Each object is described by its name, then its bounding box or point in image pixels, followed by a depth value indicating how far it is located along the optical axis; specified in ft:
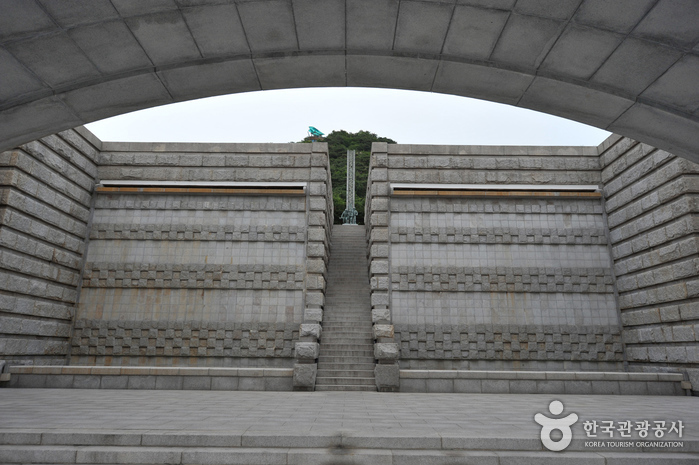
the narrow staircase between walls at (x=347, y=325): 38.22
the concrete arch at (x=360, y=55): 13.56
